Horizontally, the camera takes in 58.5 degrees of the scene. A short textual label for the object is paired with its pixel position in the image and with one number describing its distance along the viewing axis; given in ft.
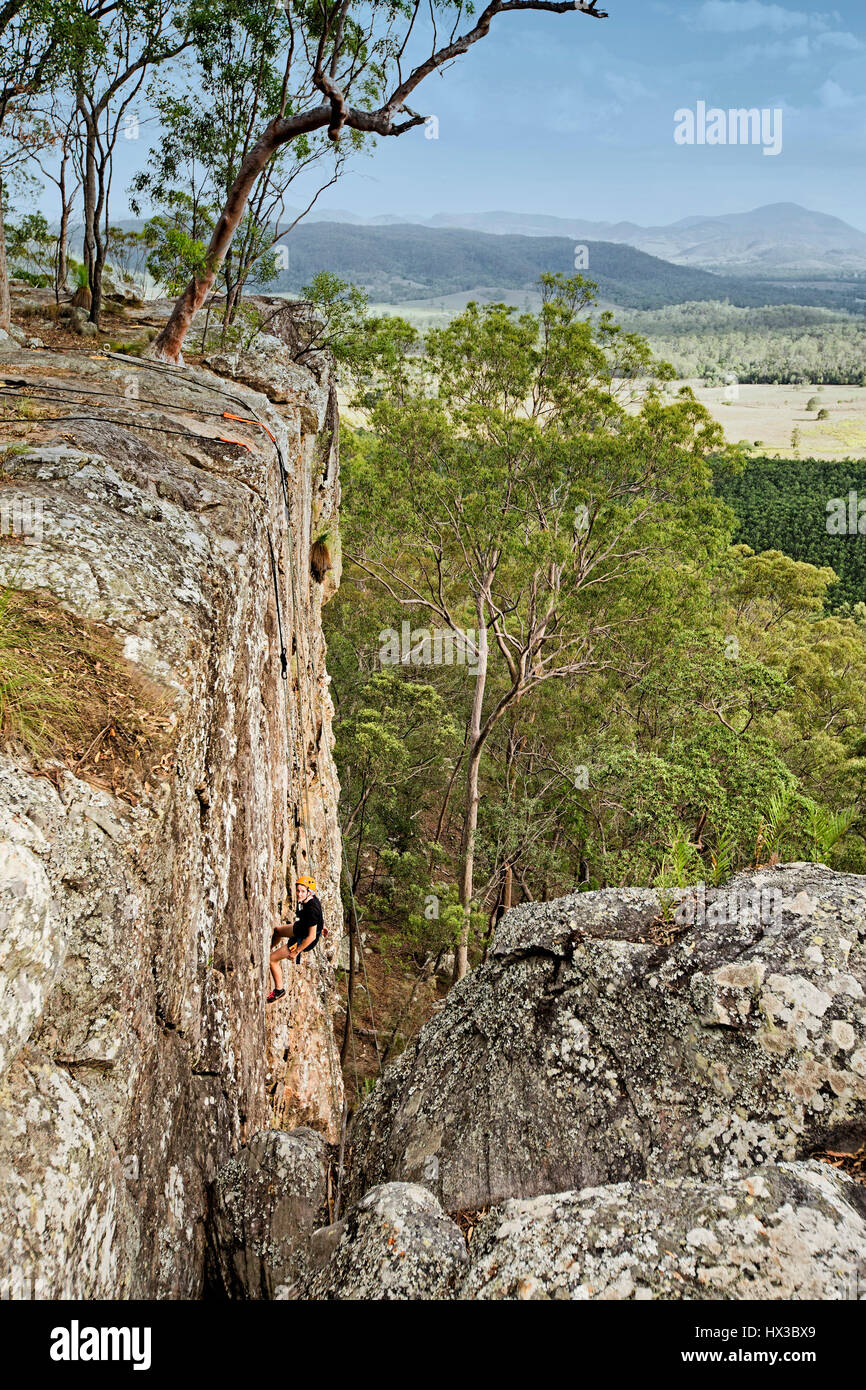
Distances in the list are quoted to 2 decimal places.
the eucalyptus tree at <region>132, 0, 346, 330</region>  51.88
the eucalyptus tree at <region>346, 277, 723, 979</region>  60.90
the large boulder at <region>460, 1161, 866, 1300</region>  10.19
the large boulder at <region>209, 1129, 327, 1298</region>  12.99
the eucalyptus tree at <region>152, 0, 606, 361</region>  35.45
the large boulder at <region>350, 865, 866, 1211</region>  13.64
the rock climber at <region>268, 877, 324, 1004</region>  24.62
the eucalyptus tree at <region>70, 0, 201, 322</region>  48.91
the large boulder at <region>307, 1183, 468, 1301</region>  11.32
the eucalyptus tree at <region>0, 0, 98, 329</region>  42.73
